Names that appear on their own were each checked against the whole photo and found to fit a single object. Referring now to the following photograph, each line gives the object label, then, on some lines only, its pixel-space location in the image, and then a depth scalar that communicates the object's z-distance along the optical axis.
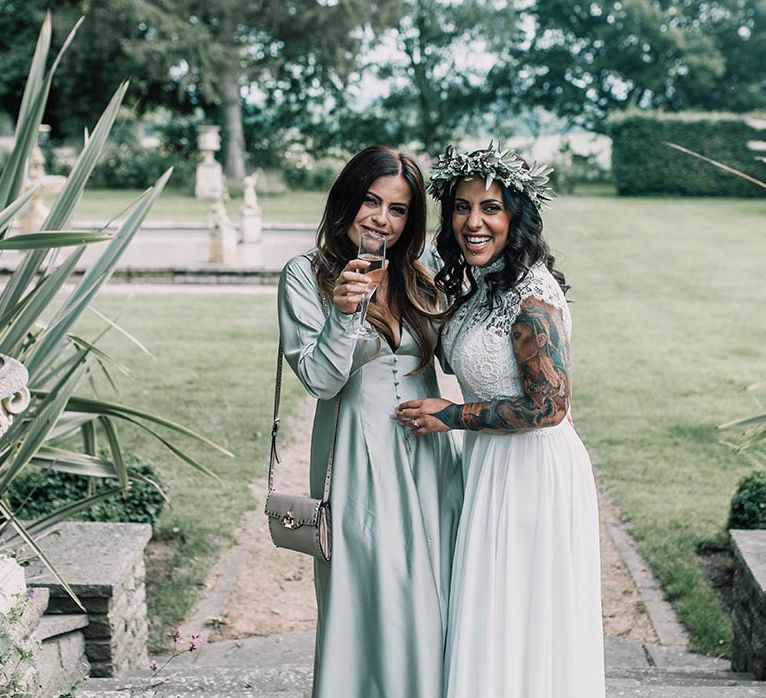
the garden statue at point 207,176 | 23.44
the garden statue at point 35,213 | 13.96
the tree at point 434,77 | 30.50
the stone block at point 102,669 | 3.35
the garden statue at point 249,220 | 14.73
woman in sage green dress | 2.46
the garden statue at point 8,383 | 2.16
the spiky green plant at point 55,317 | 2.96
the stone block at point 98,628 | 3.28
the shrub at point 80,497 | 4.35
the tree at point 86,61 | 25.75
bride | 2.39
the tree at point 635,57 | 28.89
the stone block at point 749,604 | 3.30
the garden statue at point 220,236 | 12.61
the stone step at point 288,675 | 2.89
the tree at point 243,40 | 25.59
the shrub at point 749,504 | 4.45
